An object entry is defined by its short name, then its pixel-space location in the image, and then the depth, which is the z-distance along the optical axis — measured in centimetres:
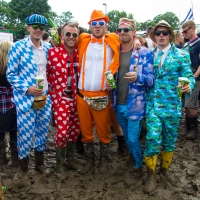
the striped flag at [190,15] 1007
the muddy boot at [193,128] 503
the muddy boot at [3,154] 388
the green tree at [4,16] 2823
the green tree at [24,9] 3135
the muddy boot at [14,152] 392
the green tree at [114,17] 5640
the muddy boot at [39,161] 363
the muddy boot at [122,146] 425
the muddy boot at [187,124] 520
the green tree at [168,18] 6248
